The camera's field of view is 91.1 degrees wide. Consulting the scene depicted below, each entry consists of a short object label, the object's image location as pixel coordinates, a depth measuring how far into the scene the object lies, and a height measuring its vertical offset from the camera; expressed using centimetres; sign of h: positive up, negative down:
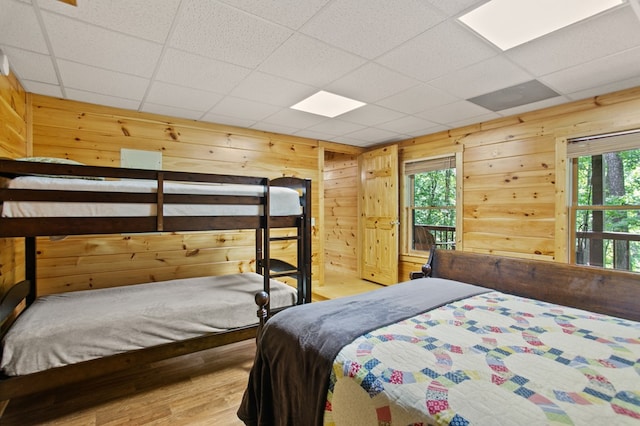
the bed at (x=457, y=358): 87 -51
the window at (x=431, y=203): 430 +17
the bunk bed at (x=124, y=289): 173 -62
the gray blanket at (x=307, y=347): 121 -56
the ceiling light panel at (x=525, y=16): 166 +111
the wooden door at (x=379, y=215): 462 -1
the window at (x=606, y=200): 286 +14
